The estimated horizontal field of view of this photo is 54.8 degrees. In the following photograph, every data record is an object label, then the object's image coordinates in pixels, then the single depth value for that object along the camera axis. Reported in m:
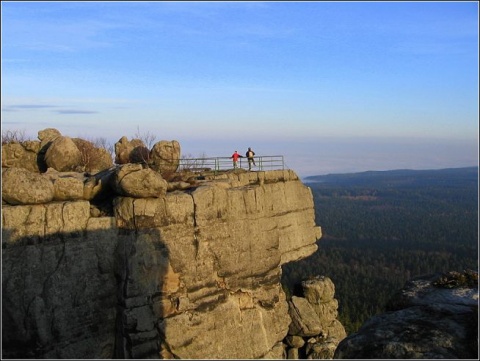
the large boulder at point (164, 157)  19.83
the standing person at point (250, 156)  23.47
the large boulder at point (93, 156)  20.33
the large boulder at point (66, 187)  15.73
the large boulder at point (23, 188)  14.59
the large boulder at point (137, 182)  15.84
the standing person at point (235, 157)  22.69
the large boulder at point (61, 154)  18.48
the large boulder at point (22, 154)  18.58
